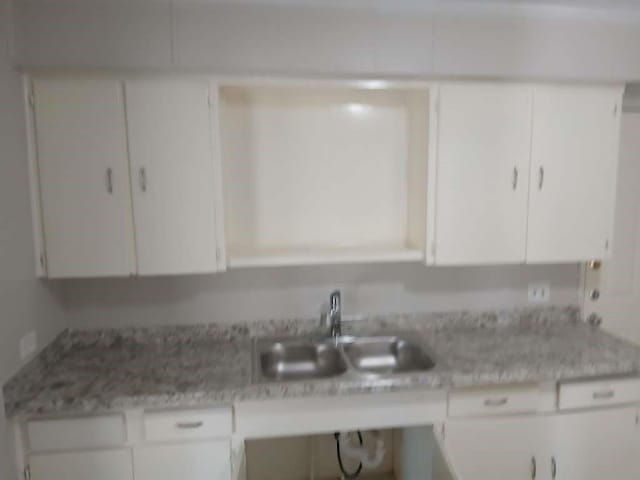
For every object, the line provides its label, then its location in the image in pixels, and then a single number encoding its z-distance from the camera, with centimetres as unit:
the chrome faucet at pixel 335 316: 221
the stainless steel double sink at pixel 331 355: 214
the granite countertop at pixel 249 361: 168
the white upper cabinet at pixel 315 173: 183
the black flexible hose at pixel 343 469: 235
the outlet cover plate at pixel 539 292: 245
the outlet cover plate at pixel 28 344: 173
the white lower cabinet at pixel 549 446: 189
